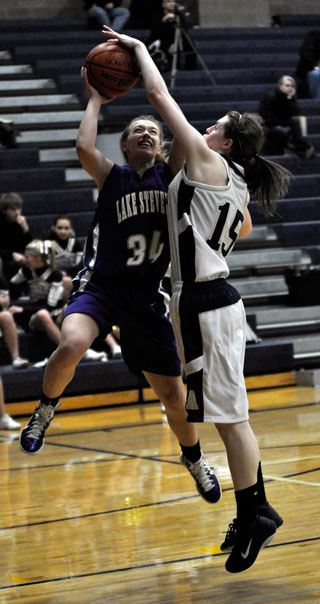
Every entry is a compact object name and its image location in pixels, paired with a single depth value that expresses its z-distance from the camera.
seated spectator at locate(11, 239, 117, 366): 12.79
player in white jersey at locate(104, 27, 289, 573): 5.49
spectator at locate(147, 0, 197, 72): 18.56
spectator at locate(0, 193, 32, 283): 13.58
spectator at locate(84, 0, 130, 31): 20.15
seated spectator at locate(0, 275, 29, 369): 12.48
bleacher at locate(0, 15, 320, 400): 14.01
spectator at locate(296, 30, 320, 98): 18.92
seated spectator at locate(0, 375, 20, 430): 11.53
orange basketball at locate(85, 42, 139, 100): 6.07
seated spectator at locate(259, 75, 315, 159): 17.27
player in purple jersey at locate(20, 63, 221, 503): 6.33
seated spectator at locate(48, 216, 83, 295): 13.58
